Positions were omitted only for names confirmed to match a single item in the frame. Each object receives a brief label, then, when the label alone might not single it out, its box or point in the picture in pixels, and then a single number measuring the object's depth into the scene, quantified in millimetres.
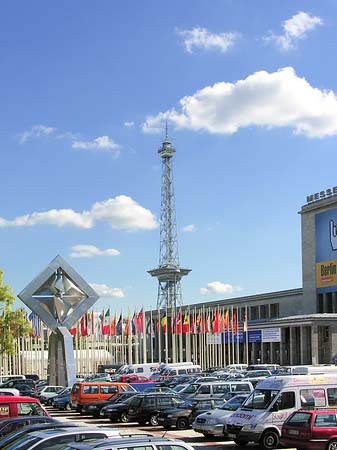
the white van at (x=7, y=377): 53994
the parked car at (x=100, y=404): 33938
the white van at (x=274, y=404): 21969
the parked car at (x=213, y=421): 24531
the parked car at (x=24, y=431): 14634
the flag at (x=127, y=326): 75750
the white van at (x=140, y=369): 60281
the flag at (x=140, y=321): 75038
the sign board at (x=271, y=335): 87562
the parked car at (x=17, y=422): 17891
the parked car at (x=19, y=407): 21609
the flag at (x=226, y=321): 80744
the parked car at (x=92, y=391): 36500
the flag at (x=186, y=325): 78419
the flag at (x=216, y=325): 78275
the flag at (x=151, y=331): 78562
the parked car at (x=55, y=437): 12898
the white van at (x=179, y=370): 55969
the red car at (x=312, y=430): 19125
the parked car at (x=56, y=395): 40844
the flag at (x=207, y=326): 81231
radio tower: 146750
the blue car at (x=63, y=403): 39219
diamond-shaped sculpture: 48000
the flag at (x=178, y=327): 77369
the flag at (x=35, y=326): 70438
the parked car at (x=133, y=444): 10914
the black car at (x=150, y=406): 30109
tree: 56656
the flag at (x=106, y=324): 77438
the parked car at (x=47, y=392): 42341
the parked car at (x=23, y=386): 41188
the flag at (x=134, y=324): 75569
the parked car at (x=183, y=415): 28203
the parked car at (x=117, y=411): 31500
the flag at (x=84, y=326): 72750
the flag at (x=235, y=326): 81525
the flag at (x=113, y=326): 77062
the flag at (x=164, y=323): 77150
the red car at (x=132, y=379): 51825
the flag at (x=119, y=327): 76438
